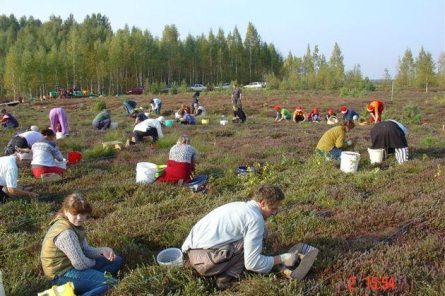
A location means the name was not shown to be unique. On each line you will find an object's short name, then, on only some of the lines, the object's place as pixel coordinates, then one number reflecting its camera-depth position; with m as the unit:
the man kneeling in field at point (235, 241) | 3.71
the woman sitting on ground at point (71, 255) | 3.90
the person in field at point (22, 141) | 9.59
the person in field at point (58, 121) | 13.99
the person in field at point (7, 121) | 16.27
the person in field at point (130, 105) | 19.86
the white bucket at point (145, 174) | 7.76
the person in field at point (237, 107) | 18.70
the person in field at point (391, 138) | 8.87
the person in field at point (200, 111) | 23.20
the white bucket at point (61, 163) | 8.67
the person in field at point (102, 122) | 16.53
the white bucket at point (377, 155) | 9.05
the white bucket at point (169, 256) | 4.37
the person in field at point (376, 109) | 12.95
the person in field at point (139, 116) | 14.31
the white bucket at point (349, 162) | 8.20
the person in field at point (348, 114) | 17.65
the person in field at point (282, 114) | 20.84
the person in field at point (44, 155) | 8.23
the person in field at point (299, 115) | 20.23
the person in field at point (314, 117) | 20.55
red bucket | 9.79
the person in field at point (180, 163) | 7.67
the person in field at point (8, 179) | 6.74
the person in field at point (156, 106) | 23.27
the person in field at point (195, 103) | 23.36
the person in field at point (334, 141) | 9.36
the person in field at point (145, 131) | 12.44
